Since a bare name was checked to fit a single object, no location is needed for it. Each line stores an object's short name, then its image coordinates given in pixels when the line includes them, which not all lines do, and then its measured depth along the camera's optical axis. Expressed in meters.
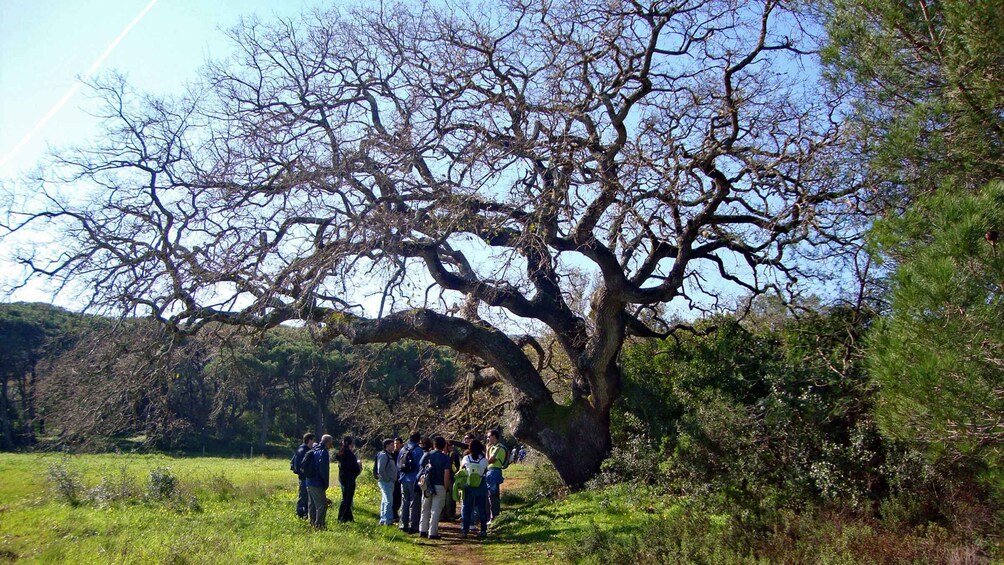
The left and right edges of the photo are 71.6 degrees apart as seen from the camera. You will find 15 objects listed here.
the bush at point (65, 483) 12.37
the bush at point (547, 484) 15.53
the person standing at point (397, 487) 13.31
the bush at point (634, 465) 12.48
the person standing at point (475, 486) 11.56
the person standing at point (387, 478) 12.27
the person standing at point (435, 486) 11.37
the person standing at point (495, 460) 12.44
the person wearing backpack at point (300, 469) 11.35
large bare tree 11.66
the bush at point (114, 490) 12.14
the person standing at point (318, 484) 10.92
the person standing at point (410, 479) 11.96
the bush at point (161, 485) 12.98
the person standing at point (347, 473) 11.80
